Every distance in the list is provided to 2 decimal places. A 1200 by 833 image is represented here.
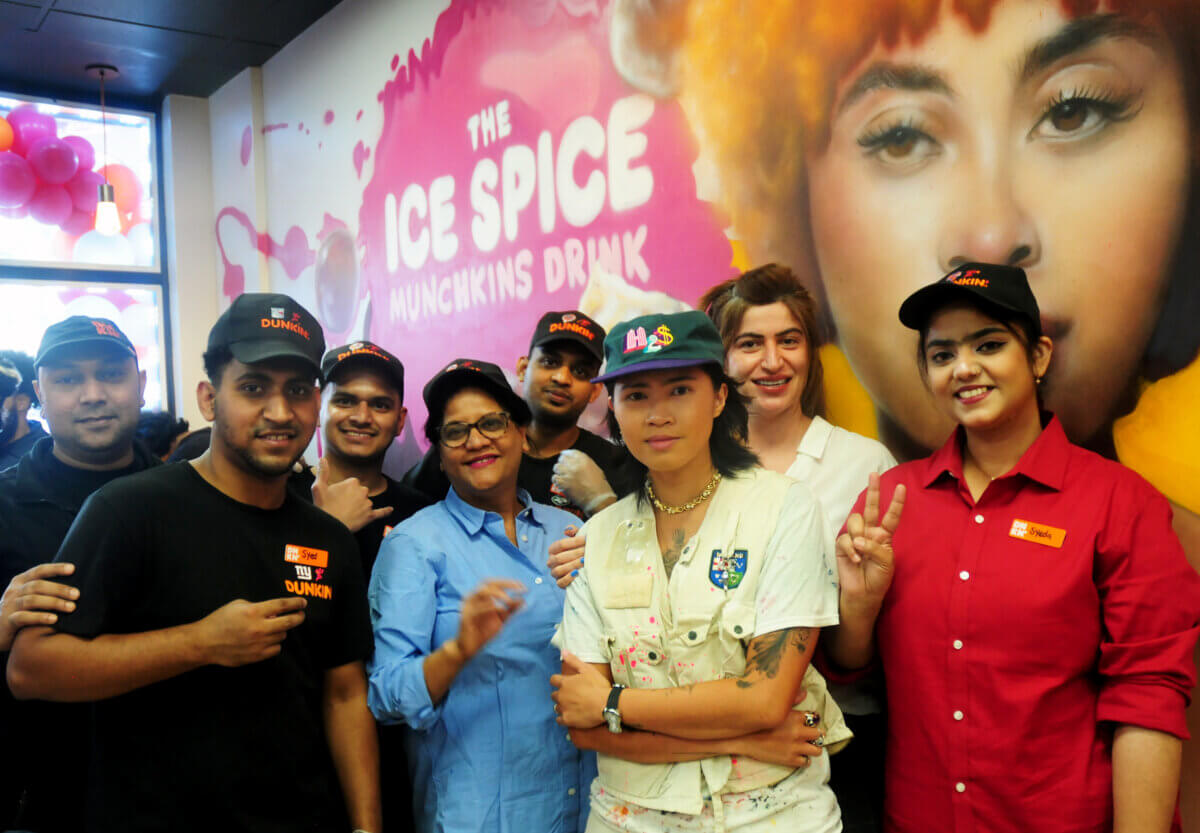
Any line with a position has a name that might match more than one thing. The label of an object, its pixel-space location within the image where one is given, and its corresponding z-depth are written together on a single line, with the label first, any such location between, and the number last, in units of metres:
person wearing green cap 1.56
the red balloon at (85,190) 6.30
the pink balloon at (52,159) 6.03
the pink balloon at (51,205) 6.11
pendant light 5.87
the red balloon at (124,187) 6.56
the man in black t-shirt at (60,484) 2.13
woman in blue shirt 1.85
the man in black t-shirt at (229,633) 1.61
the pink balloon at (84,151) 6.31
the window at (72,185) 6.04
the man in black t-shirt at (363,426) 2.67
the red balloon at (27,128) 6.05
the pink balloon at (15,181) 5.82
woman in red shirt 1.52
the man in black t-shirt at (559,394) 2.76
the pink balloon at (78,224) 6.36
